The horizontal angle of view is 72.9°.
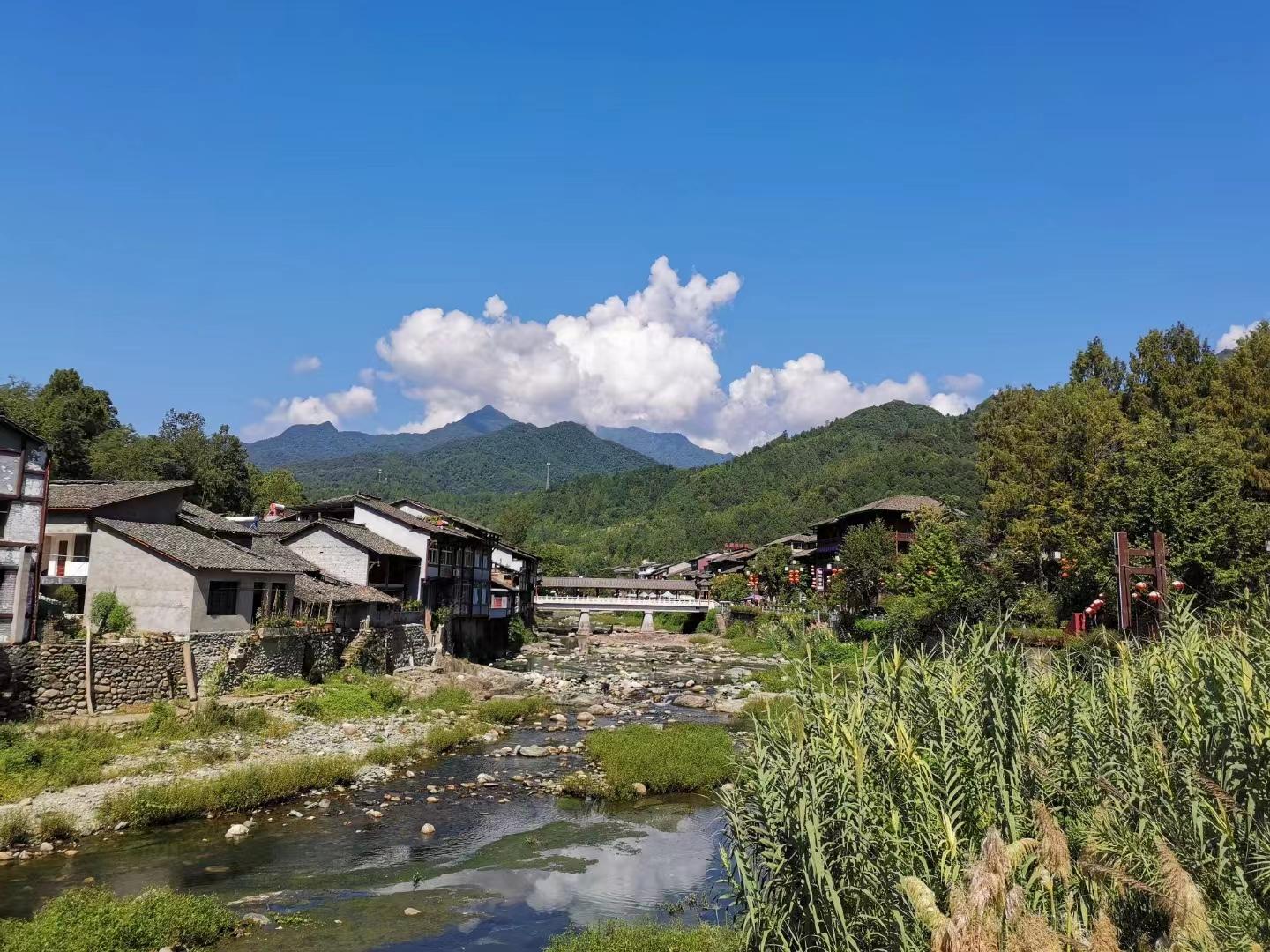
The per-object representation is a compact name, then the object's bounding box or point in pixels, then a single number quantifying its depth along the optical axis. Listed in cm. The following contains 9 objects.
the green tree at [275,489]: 8362
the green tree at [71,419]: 5697
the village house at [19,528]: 2453
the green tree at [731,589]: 7975
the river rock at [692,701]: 3922
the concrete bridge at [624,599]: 7475
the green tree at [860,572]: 5775
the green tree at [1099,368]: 5247
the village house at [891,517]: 6806
